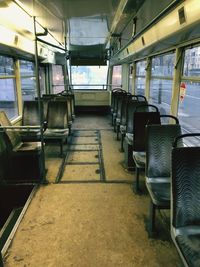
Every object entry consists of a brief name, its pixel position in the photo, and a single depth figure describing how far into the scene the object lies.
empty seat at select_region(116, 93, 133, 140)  4.68
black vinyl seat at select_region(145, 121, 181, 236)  2.18
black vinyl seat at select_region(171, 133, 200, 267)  1.44
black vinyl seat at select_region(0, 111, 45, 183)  3.23
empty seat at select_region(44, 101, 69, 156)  4.71
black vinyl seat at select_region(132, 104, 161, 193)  2.95
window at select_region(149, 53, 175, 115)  3.89
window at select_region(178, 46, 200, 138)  2.98
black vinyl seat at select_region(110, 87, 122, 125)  6.56
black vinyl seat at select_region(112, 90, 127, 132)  5.51
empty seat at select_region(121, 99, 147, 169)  3.57
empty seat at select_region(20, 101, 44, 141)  4.69
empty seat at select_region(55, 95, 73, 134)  5.33
